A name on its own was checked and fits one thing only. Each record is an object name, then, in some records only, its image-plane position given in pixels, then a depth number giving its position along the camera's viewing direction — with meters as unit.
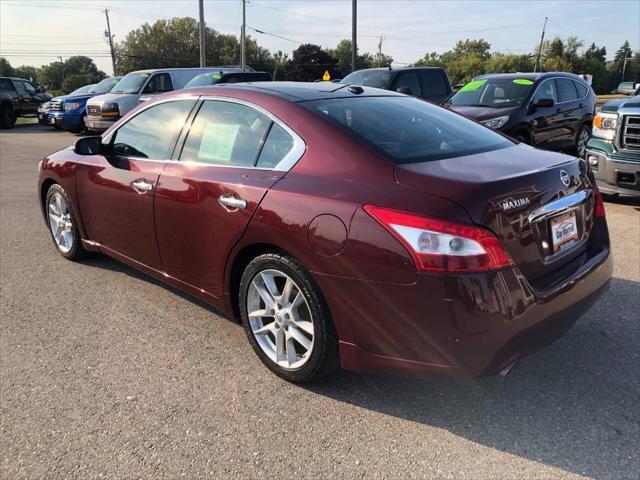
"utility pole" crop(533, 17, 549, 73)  76.81
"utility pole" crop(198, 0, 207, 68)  27.98
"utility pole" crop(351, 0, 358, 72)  24.11
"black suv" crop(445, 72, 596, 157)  8.91
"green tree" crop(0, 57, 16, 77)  110.56
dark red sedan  2.31
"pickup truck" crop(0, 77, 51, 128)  21.72
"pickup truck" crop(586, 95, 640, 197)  6.35
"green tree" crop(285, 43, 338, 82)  68.69
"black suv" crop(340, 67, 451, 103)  11.73
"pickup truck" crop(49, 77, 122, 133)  18.02
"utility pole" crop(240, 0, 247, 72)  42.22
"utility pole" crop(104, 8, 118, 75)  65.00
